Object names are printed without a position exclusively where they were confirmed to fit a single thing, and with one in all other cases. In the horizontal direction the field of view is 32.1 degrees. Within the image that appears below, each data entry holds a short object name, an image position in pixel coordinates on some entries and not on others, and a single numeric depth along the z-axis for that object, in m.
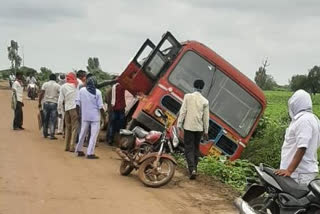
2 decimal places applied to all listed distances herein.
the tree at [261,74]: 39.41
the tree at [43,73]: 54.44
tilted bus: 12.97
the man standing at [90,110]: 12.07
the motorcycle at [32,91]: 34.03
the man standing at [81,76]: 14.39
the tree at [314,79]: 66.46
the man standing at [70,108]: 13.16
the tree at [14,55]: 82.38
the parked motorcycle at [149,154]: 9.52
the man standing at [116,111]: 14.70
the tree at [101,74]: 27.66
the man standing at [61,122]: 16.28
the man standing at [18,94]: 16.59
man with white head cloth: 6.02
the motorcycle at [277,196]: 5.55
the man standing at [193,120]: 10.11
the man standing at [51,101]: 15.11
